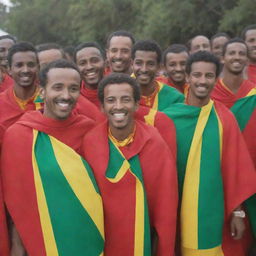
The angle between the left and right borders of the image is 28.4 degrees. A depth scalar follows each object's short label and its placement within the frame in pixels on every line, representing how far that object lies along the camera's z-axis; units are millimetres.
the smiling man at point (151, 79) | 4762
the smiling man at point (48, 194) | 3416
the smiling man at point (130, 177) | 3473
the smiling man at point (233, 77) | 4973
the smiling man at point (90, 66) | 5031
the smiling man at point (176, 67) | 5715
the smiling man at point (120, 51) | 5496
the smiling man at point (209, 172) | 3832
